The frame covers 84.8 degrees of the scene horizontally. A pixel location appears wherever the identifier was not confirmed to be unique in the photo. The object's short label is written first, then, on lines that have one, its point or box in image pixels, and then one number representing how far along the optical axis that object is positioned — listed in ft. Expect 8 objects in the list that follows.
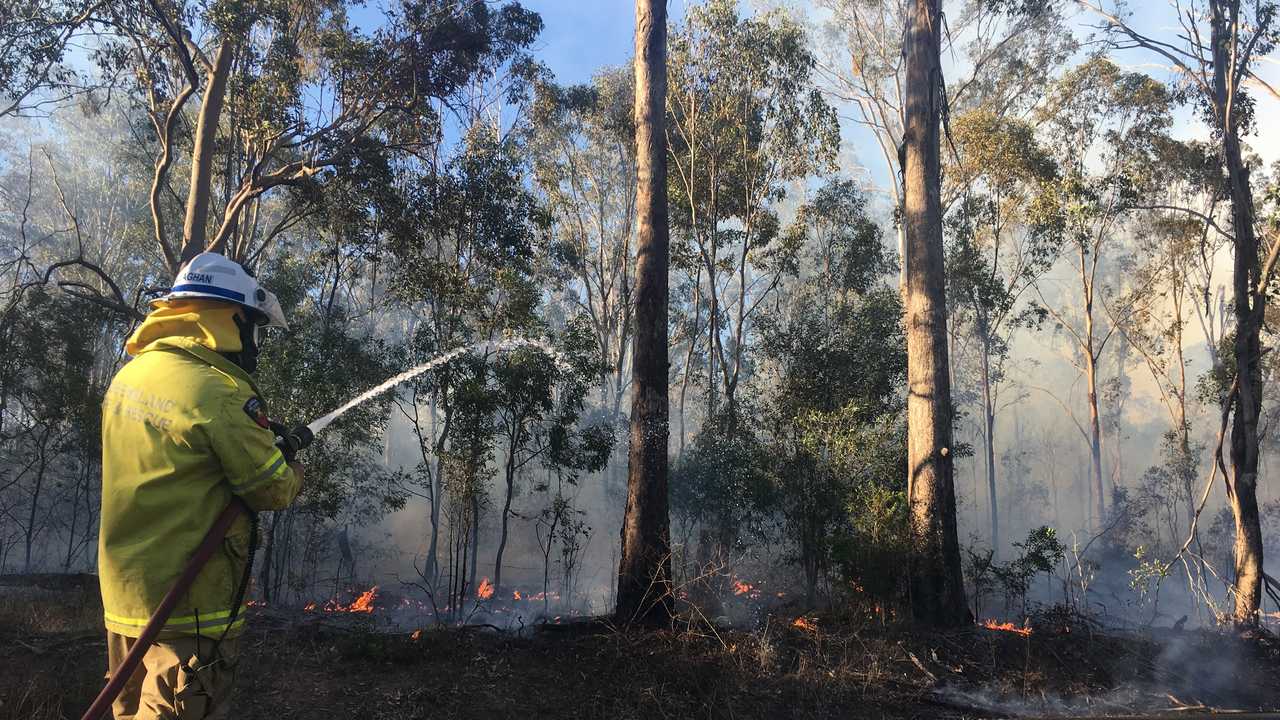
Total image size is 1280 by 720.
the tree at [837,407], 30.89
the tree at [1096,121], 66.18
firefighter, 7.27
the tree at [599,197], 68.59
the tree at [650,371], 20.62
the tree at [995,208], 61.72
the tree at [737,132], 53.31
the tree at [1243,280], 27.43
